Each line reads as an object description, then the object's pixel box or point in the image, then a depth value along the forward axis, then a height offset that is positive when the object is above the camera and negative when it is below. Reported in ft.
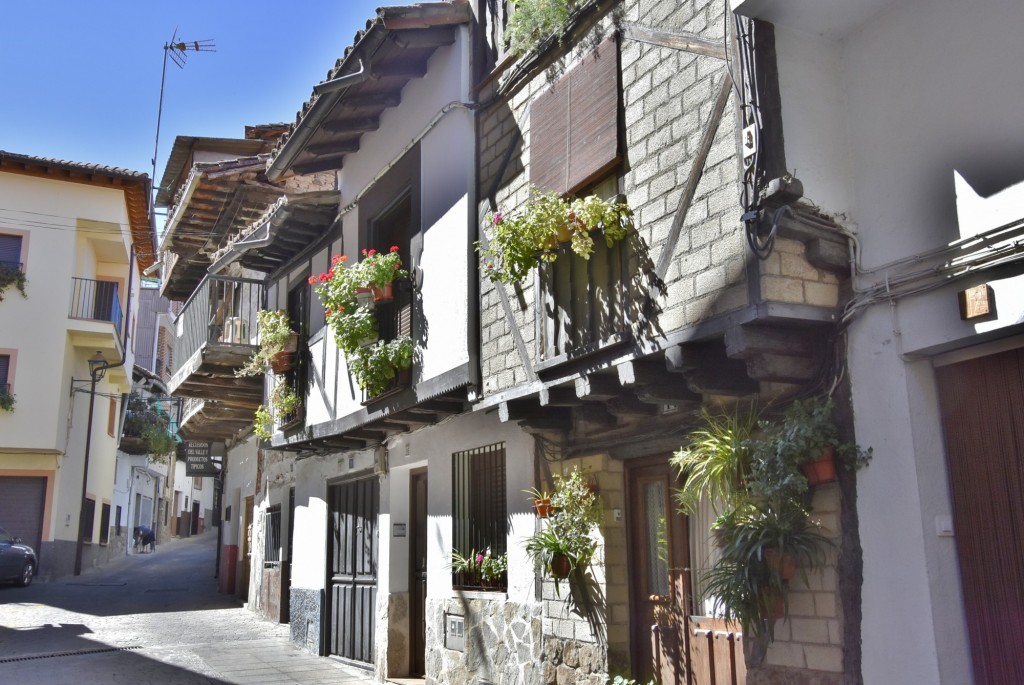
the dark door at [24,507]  77.36 +5.11
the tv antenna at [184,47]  77.77 +41.27
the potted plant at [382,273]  33.58 +9.98
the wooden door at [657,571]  23.18 -0.25
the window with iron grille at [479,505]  30.83 +1.89
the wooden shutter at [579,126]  23.47 +10.96
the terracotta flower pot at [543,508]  26.35 +1.47
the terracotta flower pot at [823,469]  17.74 +1.60
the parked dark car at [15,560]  64.08 +0.76
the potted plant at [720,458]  18.92 +2.00
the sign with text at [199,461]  77.77 +8.51
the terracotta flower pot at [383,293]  33.78 +9.35
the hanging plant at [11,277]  79.30 +23.76
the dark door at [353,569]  39.75 -0.13
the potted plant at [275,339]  43.80 +10.18
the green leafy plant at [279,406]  43.14 +7.26
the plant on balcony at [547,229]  22.43 +7.87
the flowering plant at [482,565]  30.07 -0.03
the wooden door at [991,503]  16.21 +0.87
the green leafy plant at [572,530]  25.31 +0.83
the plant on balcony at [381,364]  32.91 +6.83
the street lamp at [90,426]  80.33 +12.28
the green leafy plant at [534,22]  25.93 +14.59
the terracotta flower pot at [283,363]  43.83 +9.12
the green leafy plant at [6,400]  76.69 +13.41
